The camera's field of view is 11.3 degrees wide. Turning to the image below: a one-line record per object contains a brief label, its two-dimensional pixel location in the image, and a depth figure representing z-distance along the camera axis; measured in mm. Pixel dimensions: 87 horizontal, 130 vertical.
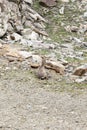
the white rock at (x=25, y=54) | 14549
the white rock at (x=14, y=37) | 17478
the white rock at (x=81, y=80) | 12898
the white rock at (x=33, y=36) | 18375
